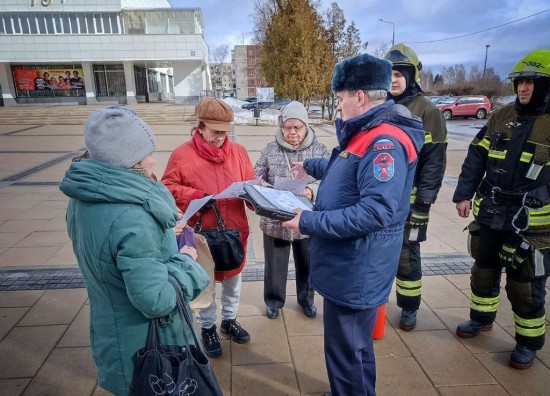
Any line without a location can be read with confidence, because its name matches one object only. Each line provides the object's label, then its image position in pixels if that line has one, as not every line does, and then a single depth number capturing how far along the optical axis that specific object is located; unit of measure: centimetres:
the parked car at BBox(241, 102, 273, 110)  3188
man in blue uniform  172
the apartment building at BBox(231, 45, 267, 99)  6869
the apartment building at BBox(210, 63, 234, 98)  9828
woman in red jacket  255
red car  2489
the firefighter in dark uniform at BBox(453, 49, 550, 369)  249
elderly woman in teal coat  141
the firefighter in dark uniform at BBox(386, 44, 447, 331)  283
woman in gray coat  303
